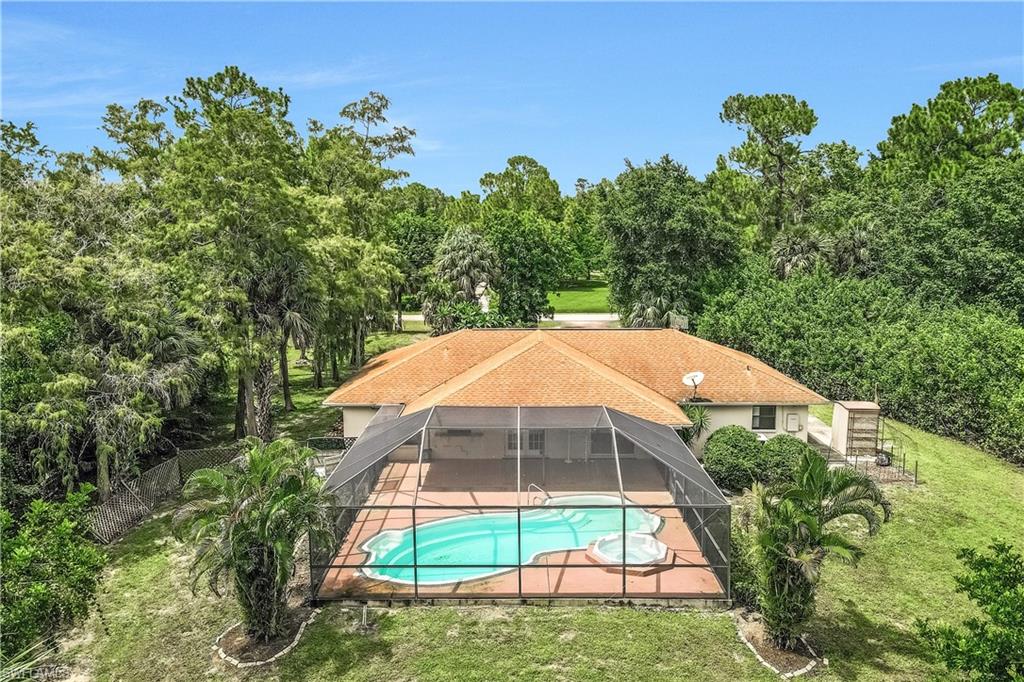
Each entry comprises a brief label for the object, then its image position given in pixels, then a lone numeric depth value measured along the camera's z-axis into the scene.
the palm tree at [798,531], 12.58
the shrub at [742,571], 15.02
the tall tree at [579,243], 78.83
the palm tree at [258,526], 12.91
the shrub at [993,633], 8.50
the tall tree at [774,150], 60.84
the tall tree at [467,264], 49.66
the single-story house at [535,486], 15.45
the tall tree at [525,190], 94.64
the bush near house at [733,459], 21.88
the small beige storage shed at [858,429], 25.20
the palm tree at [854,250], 46.12
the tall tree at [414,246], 58.47
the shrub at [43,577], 10.06
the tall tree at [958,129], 51.16
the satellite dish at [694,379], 24.41
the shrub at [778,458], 21.58
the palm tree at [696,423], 24.19
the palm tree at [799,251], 48.50
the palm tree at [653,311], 42.28
